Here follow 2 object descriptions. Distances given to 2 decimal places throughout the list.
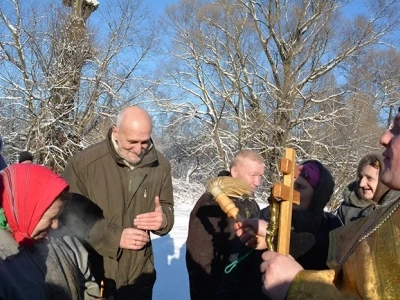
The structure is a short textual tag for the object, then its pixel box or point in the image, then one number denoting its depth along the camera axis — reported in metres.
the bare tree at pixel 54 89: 12.81
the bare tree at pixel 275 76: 17.22
